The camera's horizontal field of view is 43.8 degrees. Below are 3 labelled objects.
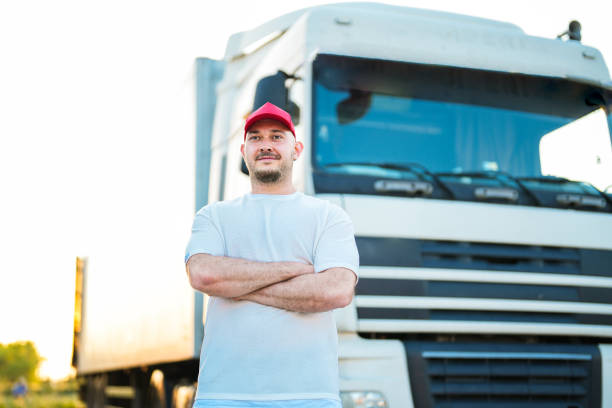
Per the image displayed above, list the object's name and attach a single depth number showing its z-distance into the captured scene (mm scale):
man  2484
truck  4301
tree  110250
